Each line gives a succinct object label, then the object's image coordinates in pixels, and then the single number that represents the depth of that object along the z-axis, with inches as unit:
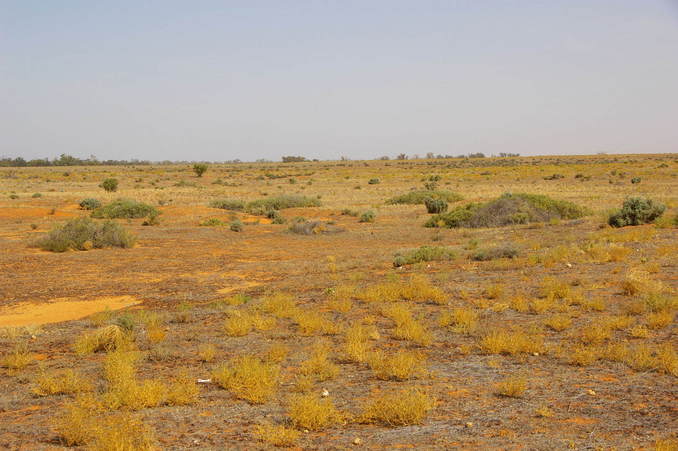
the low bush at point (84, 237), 837.8
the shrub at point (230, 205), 1499.8
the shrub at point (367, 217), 1222.6
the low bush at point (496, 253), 653.3
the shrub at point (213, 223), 1144.8
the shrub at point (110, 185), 2127.2
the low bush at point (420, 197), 1581.0
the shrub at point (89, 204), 1456.7
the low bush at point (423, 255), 662.5
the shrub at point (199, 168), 3179.9
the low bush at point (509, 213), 1039.0
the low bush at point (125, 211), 1280.8
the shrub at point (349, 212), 1345.0
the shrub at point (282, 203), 1508.2
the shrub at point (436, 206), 1325.0
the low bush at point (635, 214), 845.2
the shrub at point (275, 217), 1243.0
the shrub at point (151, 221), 1166.3
